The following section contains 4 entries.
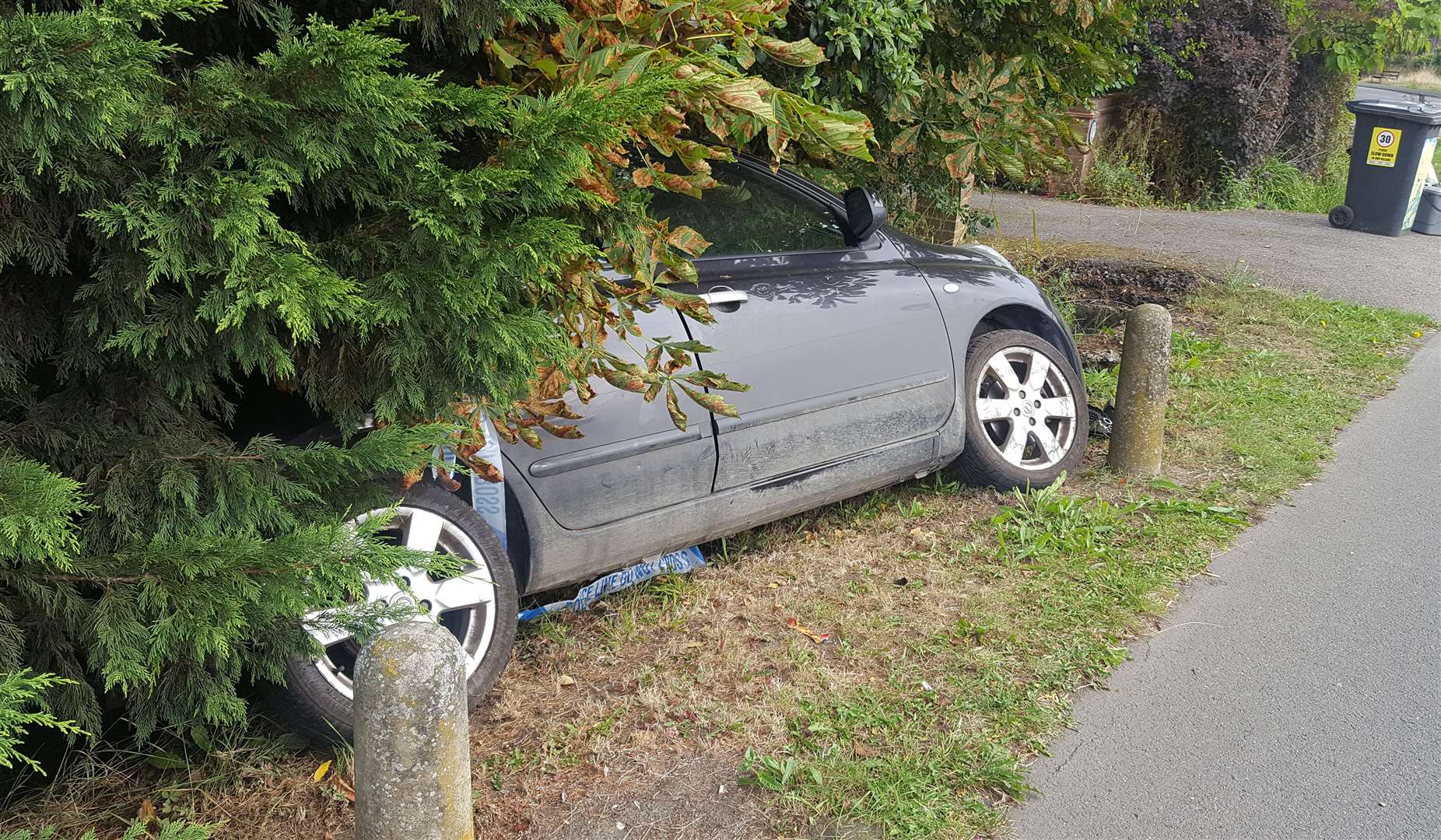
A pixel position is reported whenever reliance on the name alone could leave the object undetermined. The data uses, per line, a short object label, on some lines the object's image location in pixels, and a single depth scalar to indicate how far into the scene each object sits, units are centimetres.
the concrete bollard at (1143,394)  529
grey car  335
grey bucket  1241
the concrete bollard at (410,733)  225
